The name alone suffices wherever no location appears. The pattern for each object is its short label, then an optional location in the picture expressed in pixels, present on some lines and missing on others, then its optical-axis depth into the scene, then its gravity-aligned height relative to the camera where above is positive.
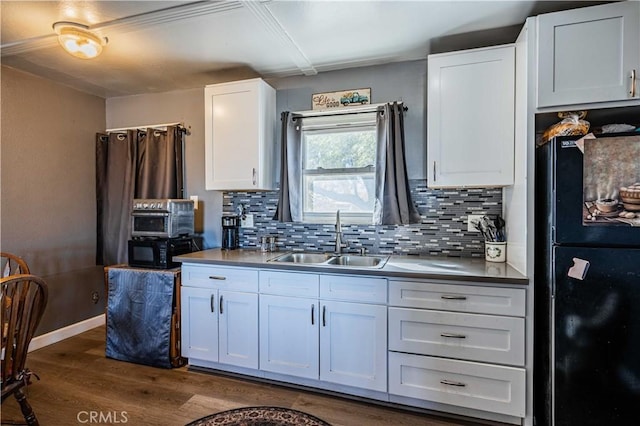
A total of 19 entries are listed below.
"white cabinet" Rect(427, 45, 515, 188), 1.95 +0.58
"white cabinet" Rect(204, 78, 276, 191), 2.51 +0.60
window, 2.58 +0.35
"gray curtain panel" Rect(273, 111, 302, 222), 2.62 +0.32
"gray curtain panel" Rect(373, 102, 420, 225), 2.37 +0.25
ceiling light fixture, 1.86 +1.00
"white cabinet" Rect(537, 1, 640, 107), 1.57 +0.78
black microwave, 2.48 -0.33
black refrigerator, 1.44 -0.33
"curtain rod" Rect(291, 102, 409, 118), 2.45 +0.78
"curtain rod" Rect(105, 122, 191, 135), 3.05 +0.81
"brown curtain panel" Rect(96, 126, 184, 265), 3.03 +0.32
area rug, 1.79 -1.19
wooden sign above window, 2.54 +0.90
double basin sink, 2.34 -0.38
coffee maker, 2.81 -0.20
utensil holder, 2.13 -0.28
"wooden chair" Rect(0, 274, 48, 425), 1.44 -0.56
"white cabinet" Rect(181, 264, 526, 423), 1.74 -0.77
